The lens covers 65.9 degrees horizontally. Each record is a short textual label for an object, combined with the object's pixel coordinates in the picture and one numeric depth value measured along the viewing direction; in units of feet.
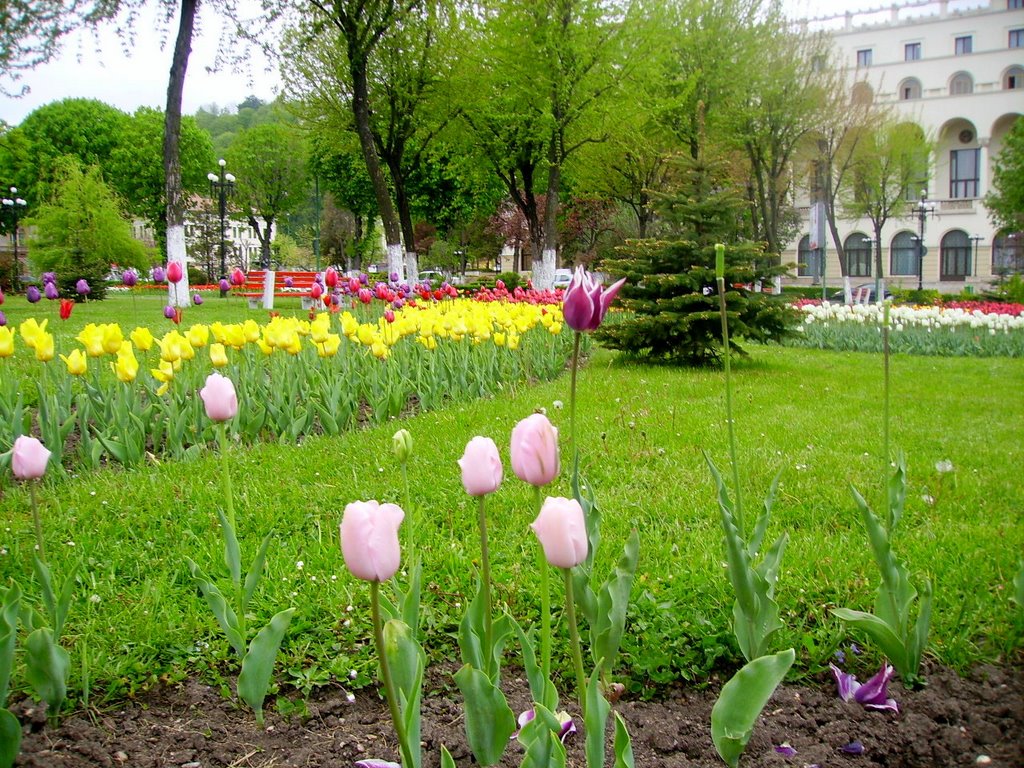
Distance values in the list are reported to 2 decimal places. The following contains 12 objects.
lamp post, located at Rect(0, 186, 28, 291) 70.64
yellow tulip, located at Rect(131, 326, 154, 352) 13.10
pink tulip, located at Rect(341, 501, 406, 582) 3.37
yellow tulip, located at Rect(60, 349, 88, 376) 11.72
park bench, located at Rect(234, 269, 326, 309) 56.75
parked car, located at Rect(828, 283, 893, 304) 68.08
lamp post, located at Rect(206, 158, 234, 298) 85.37
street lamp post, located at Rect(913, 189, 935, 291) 94.70
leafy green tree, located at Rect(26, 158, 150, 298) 77.00
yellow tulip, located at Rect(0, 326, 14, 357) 12.10
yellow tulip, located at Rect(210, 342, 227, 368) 11.41
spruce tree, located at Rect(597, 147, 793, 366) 26.94
